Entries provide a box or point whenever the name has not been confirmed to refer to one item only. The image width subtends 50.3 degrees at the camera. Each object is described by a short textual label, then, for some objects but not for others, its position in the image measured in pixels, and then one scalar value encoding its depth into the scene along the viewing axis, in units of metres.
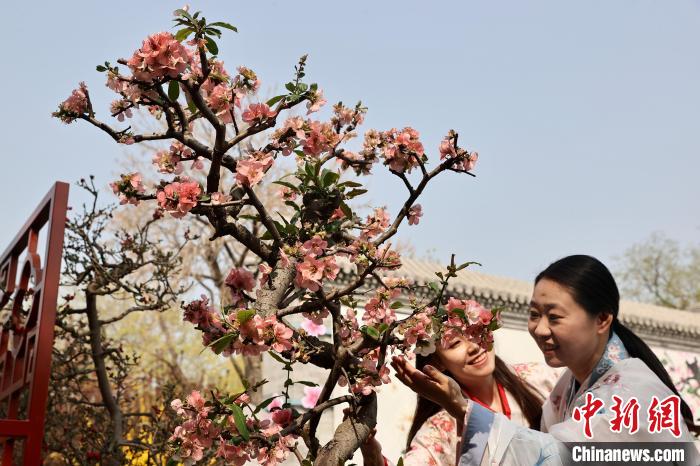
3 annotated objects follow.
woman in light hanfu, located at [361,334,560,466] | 2.98
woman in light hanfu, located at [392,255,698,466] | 2.10
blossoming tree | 1.97
